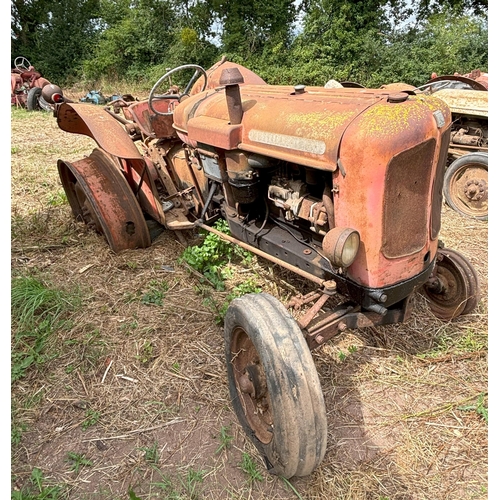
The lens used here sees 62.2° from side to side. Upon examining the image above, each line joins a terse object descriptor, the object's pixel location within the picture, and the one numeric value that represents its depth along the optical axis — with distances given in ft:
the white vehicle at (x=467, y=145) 14.87
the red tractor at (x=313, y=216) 5.70
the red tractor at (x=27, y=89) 36.22
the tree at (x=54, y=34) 59.98
